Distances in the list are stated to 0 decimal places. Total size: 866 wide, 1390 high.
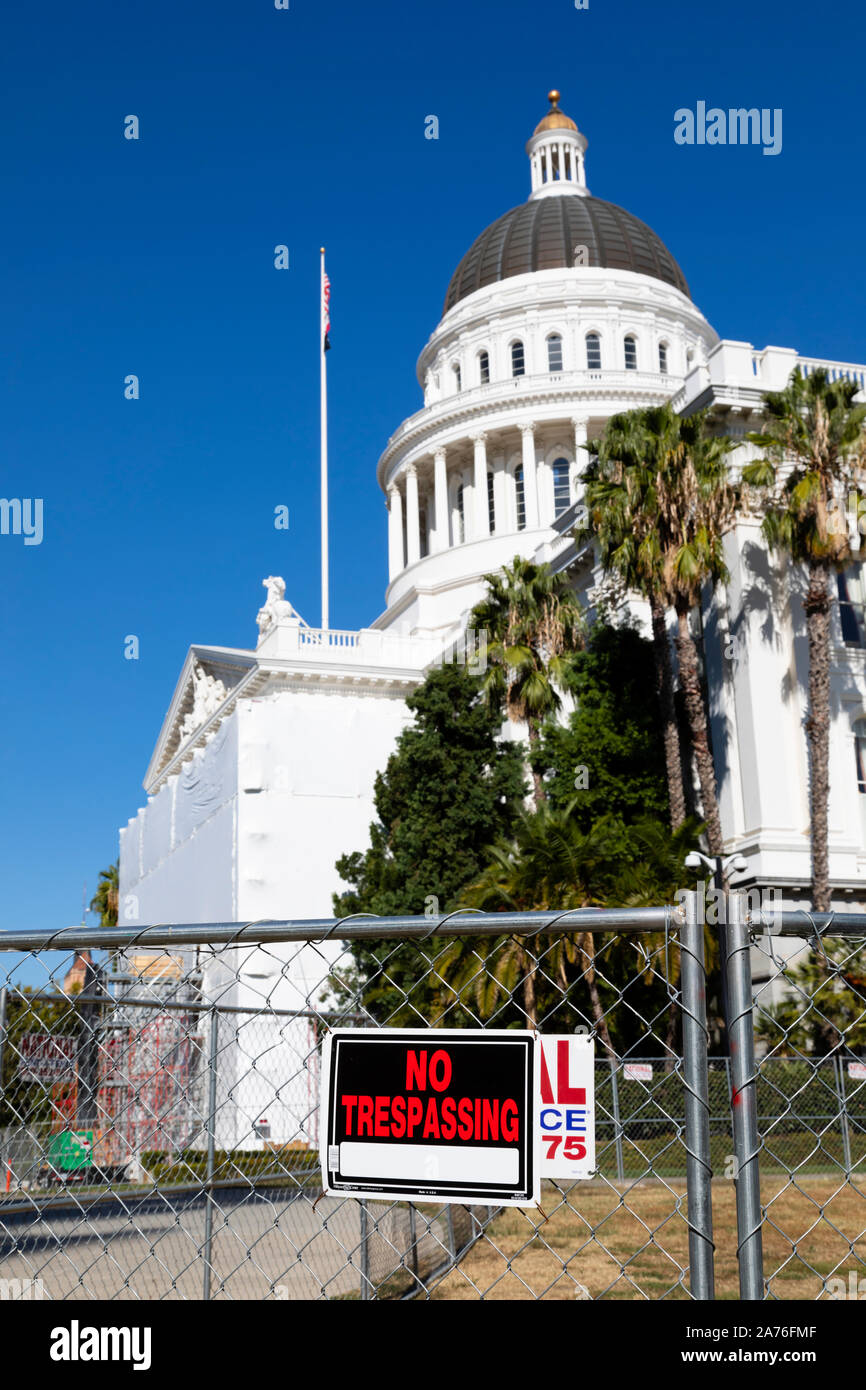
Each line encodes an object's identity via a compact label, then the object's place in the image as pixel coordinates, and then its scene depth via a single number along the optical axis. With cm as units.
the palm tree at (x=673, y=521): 2717
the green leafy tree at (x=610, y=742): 3116
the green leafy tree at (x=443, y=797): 3422
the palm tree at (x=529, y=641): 3278
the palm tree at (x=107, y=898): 7281
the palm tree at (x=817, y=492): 2645
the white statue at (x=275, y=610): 4650
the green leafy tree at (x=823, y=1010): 2186
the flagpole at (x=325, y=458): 5266
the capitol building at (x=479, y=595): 3047
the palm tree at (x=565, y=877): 2291
